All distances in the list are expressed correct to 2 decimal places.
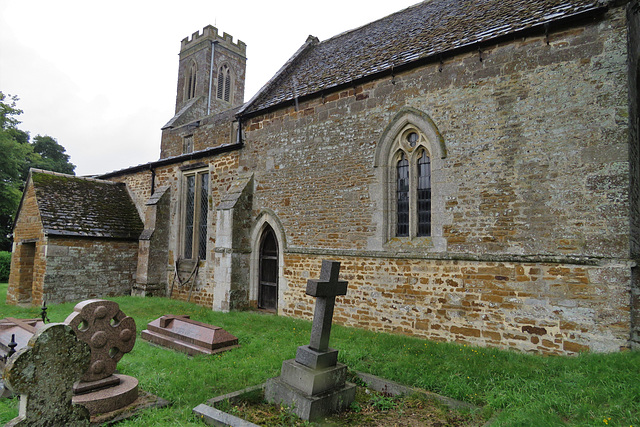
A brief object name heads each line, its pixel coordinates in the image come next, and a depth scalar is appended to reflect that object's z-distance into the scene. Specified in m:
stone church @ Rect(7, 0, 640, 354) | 6.74
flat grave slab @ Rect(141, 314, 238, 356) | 7.35
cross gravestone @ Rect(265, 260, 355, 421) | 4.72
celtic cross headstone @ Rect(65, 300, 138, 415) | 4.68
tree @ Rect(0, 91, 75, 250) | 21.56
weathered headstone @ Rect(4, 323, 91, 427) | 3.20
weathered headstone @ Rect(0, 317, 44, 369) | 6.36
